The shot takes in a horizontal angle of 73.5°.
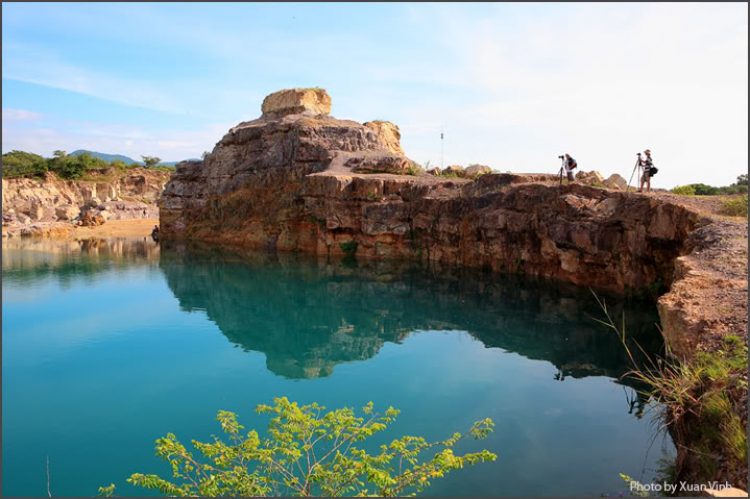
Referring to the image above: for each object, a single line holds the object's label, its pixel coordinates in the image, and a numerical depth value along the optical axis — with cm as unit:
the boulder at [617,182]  2265
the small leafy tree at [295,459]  531
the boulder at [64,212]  5666
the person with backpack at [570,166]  2241
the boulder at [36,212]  5484
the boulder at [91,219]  5347
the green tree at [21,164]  5881
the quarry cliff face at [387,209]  1894
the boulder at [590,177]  2342
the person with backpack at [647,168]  1844
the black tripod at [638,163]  1864
